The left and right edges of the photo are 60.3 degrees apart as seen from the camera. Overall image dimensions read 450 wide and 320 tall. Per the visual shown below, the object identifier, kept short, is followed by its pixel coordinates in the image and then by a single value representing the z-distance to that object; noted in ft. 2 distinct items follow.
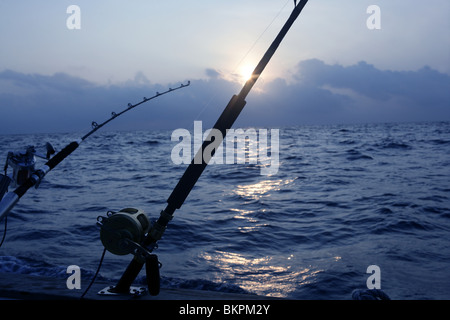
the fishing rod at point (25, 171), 5.82
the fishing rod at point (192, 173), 7.26
